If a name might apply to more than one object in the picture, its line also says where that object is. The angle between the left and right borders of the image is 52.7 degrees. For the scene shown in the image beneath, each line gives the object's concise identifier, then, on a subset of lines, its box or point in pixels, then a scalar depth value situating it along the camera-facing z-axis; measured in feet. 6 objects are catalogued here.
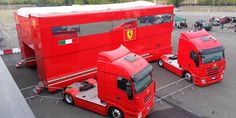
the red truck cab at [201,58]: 42.73
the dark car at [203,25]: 97.19
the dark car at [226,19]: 107.27
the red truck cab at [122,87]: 31.17
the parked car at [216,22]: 107.34
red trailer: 41.83
